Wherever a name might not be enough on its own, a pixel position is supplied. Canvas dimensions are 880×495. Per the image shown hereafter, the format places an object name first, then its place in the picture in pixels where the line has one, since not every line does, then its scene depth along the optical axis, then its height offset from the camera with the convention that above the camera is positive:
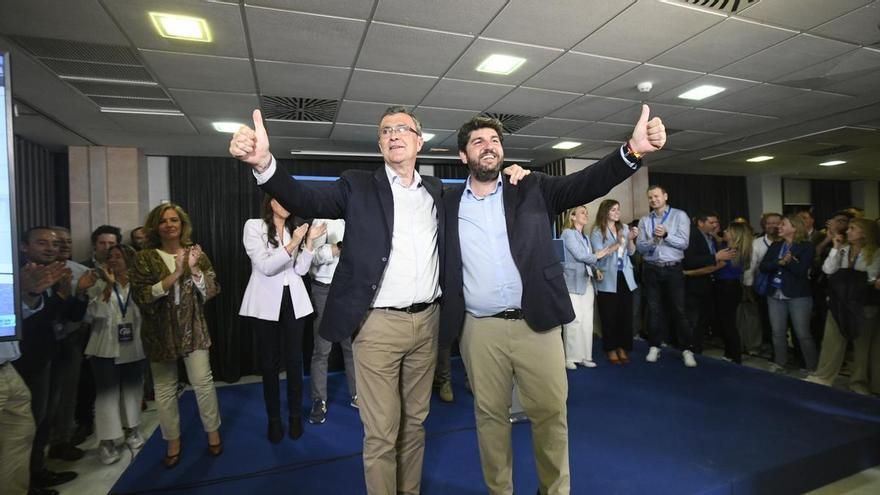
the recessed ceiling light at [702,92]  3.73 +1.37
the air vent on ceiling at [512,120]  4.32 +1.39
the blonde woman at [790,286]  3.81 -0.41
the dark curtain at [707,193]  8.86 +1.10
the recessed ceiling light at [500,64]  3.02 +1.37
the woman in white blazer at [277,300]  2.58 -0.25
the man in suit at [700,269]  4.20 -0.24
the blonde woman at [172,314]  2.31 -0.28
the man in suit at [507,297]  1.67 -0.18
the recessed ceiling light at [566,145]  5.58 +1.39
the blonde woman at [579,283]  3.88 -0.32
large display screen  1.15 +0.10
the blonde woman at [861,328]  3.25 -0.72
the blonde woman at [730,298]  4.18 -0.55
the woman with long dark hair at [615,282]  4.12 -0.34
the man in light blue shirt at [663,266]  3.90 -0.19
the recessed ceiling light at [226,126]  4.18 +1.35
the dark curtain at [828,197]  10.28 +1.06
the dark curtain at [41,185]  4.23 +0.89
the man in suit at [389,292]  1.58 -0.14
